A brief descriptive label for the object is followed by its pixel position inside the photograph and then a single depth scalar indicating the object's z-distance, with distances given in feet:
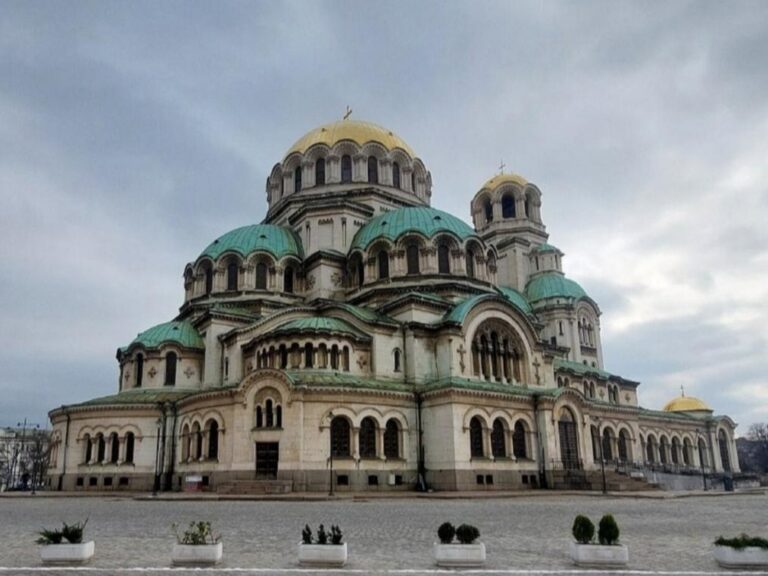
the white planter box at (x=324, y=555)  36.63
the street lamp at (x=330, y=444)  111.17
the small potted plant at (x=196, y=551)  36.94
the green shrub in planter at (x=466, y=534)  37.09
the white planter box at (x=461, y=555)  36.45
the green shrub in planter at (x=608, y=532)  37.04
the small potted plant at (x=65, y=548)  37.17
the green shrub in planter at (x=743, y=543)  35.76
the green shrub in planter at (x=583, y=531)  37.50
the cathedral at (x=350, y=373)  117.39
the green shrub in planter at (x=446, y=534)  37.45
